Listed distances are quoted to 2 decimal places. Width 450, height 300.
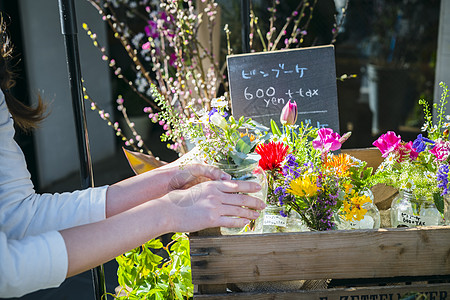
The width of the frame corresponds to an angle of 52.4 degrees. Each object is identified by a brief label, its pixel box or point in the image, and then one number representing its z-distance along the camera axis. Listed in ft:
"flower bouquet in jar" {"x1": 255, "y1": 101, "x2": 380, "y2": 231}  3.54
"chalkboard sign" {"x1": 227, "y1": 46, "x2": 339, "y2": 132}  4.91
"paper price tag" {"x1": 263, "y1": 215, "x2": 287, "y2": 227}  3.80
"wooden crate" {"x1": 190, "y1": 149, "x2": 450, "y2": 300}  3.37
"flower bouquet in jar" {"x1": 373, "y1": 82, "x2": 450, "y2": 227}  3.66
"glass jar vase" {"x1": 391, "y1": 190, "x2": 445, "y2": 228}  3.76
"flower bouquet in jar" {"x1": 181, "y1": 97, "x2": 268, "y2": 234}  3.51
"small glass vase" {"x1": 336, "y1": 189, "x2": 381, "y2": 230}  3.84
